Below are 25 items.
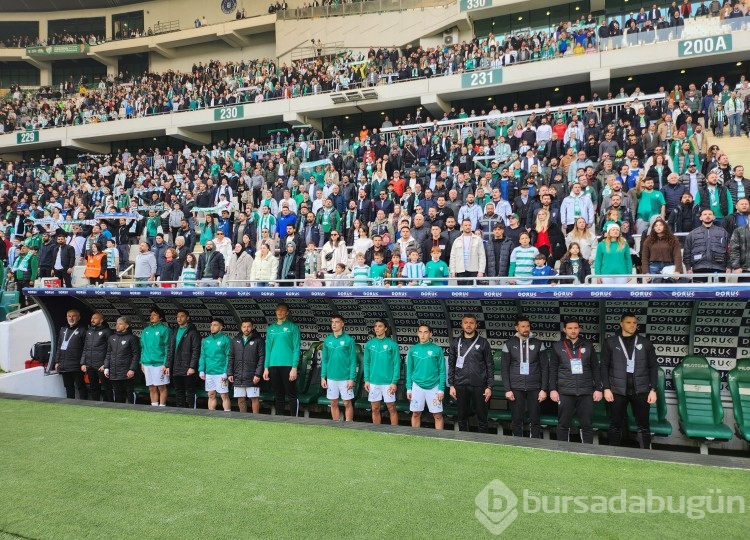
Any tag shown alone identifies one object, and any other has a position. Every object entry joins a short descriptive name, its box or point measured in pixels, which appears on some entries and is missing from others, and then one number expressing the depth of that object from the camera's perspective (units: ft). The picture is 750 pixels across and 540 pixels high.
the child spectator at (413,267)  29.94
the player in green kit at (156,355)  32.58
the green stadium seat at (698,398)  21.88
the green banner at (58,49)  137.08
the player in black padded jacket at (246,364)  29.89
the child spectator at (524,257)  28.40
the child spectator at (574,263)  27.76
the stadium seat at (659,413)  22.79
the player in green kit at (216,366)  30.89
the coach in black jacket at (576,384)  22.68
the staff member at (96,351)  34.09
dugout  22.36
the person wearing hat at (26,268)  47.03
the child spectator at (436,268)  30.55
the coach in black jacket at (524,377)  23.84
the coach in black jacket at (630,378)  22.06
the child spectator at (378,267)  31.48
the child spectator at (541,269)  27.55
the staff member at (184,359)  31.91
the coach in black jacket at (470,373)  24.71
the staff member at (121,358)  33.19
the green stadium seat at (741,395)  21.74
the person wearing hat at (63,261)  46.03
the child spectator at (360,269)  30.52
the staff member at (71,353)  34.81
